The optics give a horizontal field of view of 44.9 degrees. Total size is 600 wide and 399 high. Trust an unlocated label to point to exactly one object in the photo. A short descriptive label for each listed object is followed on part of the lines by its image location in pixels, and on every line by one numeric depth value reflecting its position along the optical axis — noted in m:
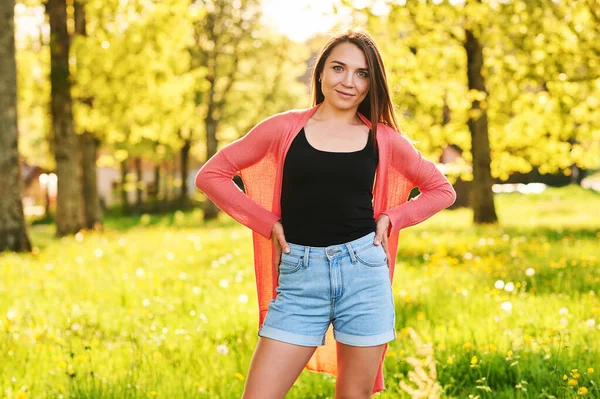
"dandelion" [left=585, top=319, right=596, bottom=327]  5.29
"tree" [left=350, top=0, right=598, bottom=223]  12.42
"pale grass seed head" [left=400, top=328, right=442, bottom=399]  3.66
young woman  3.23
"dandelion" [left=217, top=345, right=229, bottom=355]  4.95
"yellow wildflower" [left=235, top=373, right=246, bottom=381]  4.84
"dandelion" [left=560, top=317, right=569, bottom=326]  5.20
